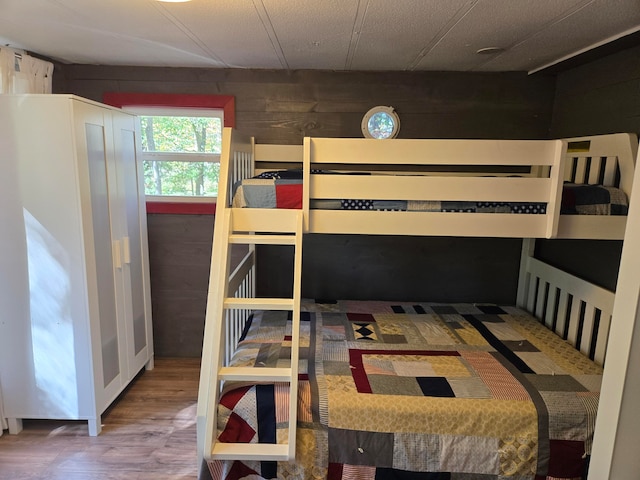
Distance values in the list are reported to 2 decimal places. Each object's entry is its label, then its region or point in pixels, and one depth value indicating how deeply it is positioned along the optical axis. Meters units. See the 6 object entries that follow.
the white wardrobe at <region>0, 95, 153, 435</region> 2.01
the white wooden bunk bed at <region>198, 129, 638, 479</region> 1.58
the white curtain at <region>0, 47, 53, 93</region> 2.18
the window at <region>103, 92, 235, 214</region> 2.80
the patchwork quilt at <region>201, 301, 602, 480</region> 1.58
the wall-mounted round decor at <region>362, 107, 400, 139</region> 2.77
